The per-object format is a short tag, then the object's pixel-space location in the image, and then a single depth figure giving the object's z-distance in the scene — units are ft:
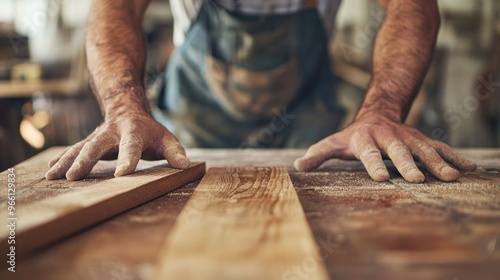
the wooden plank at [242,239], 1.75
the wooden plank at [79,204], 2.12
